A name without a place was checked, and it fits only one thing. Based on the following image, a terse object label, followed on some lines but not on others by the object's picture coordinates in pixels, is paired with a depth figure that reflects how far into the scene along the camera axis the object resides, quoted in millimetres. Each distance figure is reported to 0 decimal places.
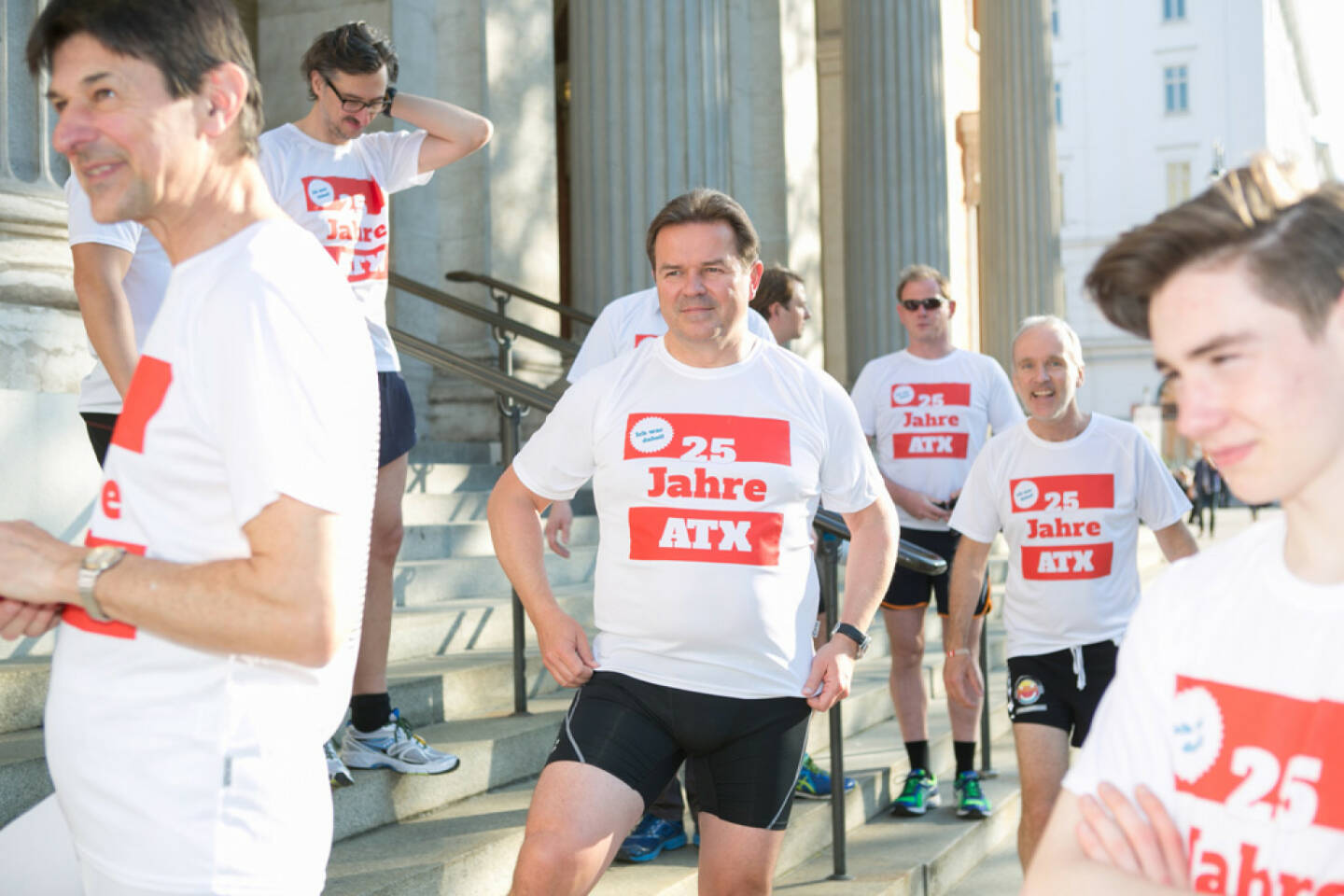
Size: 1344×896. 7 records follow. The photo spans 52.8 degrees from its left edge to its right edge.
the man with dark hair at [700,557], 2939
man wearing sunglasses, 5504
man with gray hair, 4266
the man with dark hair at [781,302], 5016
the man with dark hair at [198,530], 1469
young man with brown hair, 1251
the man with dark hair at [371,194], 3590
